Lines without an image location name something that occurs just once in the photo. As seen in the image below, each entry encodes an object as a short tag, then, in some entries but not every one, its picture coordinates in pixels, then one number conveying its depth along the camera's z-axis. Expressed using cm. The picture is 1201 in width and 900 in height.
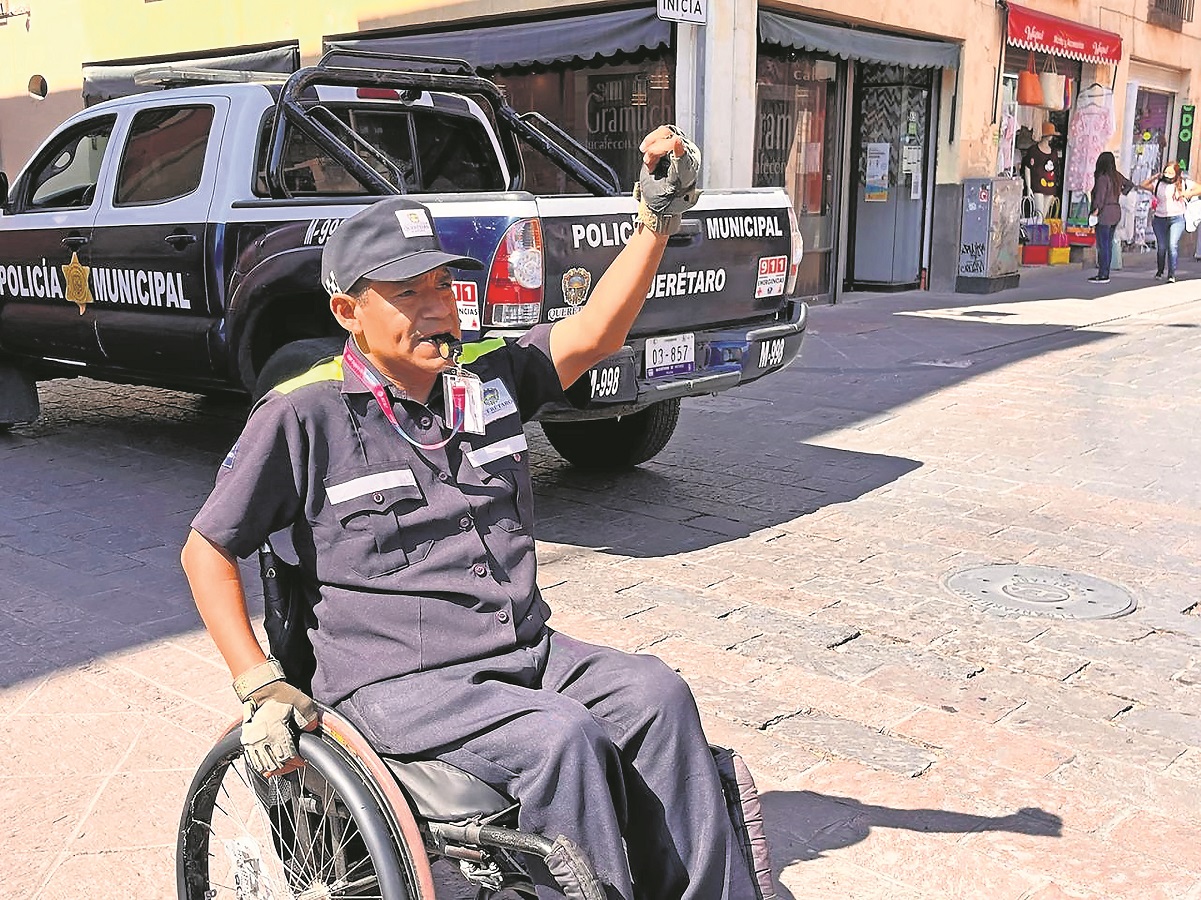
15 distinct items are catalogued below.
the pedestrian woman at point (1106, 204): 1750
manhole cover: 477
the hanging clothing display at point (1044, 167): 1966
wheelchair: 213
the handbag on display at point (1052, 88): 1834
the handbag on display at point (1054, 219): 2027
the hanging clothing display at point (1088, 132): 1994
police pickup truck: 516
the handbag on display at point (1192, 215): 1827
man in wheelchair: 225
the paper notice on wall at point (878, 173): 1608
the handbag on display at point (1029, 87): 1767
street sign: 898
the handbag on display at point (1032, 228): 1980
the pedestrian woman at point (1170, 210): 1762
